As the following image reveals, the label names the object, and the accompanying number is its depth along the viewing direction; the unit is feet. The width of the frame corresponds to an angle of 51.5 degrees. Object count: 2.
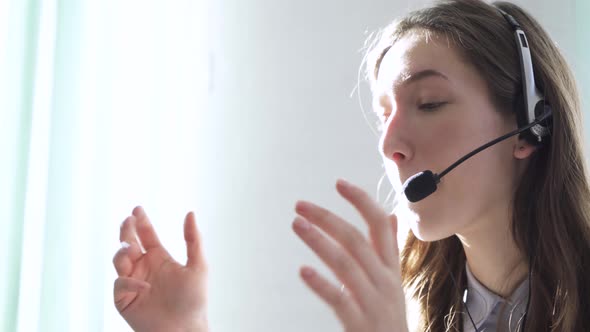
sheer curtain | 3.31
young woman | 2.57
